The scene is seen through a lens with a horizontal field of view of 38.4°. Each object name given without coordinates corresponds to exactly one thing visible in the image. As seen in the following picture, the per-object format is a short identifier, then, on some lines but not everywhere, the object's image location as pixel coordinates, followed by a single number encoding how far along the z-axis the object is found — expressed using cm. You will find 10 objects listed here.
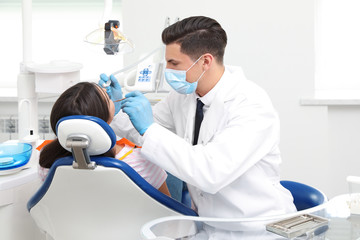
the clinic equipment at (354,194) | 139
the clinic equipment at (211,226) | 128
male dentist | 152
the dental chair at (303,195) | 179
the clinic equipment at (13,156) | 171
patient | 153
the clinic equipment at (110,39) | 187
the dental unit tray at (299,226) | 120
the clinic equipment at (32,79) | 191
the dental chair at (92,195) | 134
